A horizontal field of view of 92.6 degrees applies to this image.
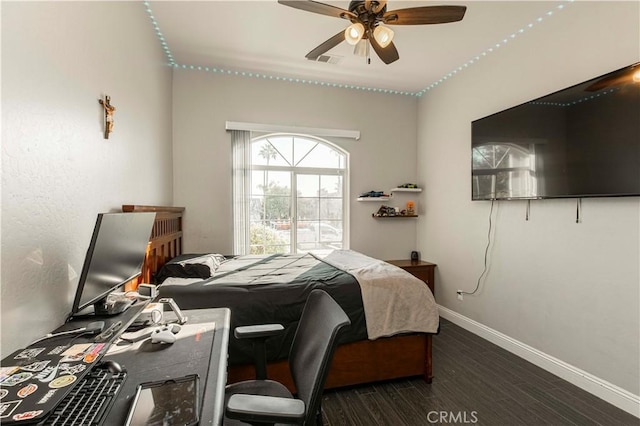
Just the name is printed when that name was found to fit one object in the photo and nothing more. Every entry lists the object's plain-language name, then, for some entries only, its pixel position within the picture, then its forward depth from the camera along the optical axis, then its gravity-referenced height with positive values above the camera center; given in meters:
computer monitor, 1.25 -0.21
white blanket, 2.25 -0.70
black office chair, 0.93 -0.61
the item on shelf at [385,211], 4.30 +0.00
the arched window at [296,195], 4.07 +0.22
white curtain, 3.83 +0.30
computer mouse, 1.05 -0.54
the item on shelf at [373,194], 4.24 +0.24
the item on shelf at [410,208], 4.39 +0.04
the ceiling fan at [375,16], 2.01 +1.34
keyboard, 0.79 -0.54
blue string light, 2.69 +1.71
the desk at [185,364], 0.87 -0.56
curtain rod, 3.80 +1.06
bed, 2.03 -0.75
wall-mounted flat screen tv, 2.03 +0.54
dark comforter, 2.01 -0.59
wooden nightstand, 3.96 -0.77
